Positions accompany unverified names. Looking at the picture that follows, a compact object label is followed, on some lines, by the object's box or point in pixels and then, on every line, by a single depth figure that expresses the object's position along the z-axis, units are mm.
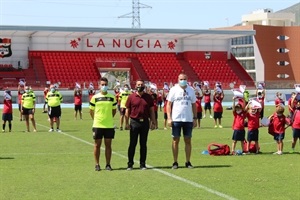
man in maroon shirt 13688
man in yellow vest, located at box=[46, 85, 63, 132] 25297
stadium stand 64562
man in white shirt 13500
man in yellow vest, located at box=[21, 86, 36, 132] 25734
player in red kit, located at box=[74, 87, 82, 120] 35094
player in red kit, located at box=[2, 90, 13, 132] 25941
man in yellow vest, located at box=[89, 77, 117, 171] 13438
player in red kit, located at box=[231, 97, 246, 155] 16656
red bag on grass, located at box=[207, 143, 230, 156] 16359
